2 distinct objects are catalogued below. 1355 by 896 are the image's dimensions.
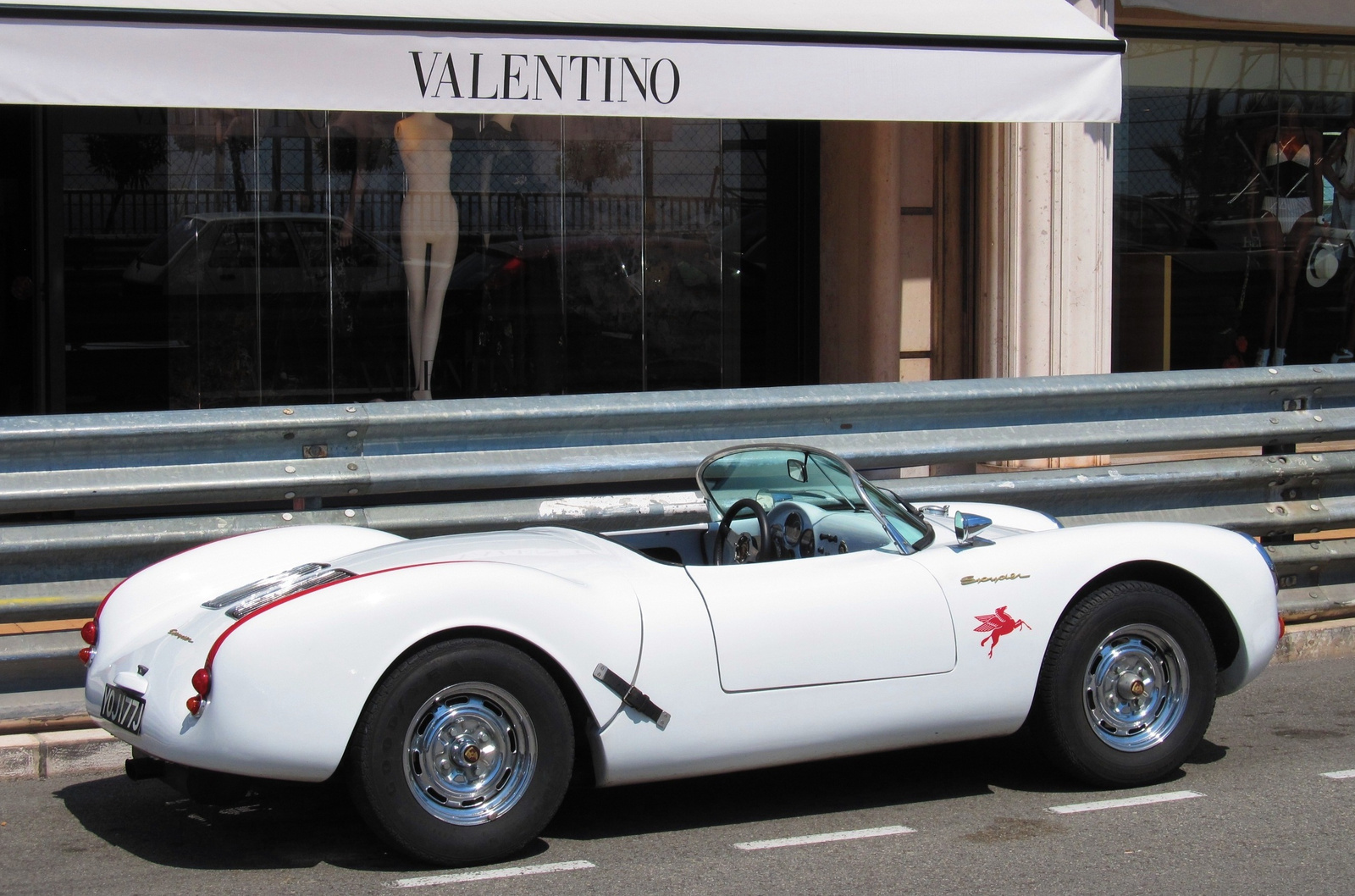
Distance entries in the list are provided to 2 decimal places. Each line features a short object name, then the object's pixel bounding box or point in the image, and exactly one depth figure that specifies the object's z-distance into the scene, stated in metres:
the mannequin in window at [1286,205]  10.95
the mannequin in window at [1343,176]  11.19
